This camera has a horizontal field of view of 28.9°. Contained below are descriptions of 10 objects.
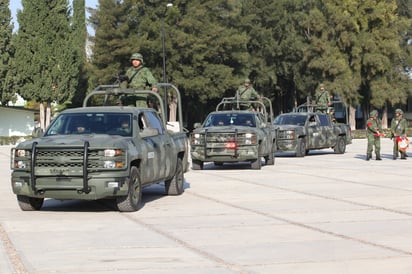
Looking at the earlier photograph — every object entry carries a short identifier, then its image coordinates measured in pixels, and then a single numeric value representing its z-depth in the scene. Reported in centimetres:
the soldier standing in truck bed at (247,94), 2605
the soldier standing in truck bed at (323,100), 3338
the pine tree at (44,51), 6475
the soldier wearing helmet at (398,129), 2644
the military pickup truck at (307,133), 2798
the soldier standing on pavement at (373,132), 2620
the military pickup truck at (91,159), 1200
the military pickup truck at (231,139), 2158
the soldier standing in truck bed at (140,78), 1664
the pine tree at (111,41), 6140
